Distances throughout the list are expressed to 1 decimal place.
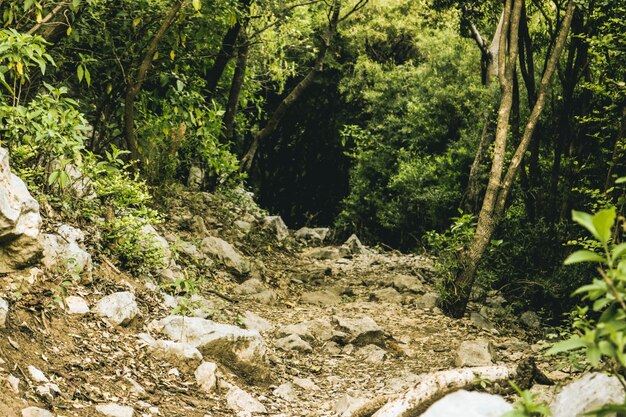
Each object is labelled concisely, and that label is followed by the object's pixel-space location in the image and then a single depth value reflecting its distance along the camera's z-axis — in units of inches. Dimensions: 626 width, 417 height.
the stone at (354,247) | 559.8
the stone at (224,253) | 355.6
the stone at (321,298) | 347.9
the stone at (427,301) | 339.9
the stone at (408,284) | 384.2
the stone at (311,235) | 603.8
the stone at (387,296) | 355.6
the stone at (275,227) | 504.4
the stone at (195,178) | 474.0
